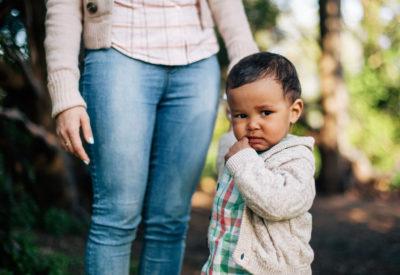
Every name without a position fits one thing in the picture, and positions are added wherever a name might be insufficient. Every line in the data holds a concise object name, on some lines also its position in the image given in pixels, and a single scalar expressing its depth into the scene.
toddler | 1.33
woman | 1.54
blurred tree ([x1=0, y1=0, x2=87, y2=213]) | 3.59
